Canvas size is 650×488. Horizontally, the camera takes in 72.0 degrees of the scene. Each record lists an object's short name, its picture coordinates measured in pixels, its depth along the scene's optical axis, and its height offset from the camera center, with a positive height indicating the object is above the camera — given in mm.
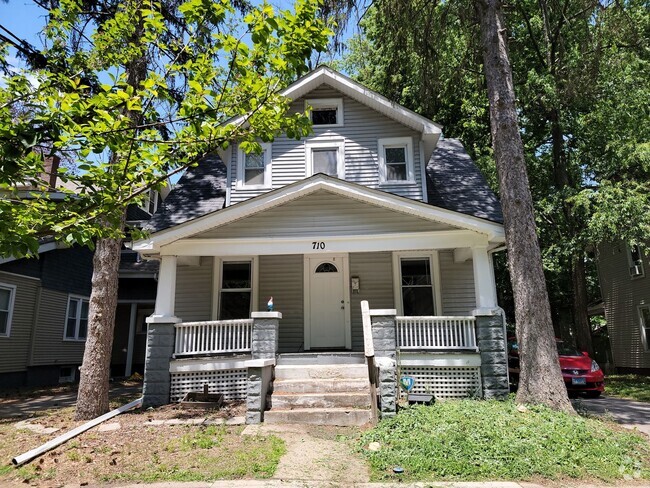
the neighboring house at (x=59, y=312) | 13289 +832
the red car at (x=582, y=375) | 11641 -1103
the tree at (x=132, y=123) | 3895 +2197
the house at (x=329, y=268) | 8312 +1599
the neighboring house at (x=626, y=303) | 17328 +1167
